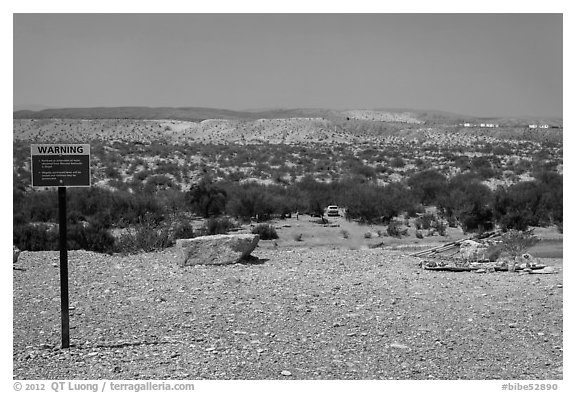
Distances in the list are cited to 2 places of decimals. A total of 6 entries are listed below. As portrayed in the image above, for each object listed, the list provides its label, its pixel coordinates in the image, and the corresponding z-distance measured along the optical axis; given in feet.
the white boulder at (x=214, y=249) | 43.16
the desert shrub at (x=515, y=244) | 46.70
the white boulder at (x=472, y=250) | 46.42
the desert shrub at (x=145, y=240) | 49.73
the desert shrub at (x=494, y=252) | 45.97
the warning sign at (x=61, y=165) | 26.25
